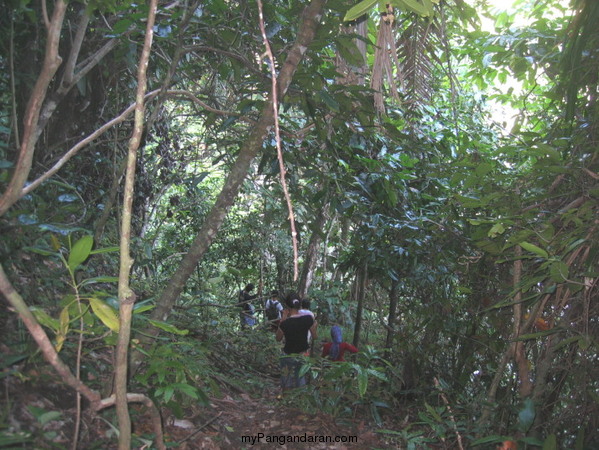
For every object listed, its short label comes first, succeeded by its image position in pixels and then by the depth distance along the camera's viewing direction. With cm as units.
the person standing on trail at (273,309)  786
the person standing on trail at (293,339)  521
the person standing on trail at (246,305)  752
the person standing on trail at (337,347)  540
